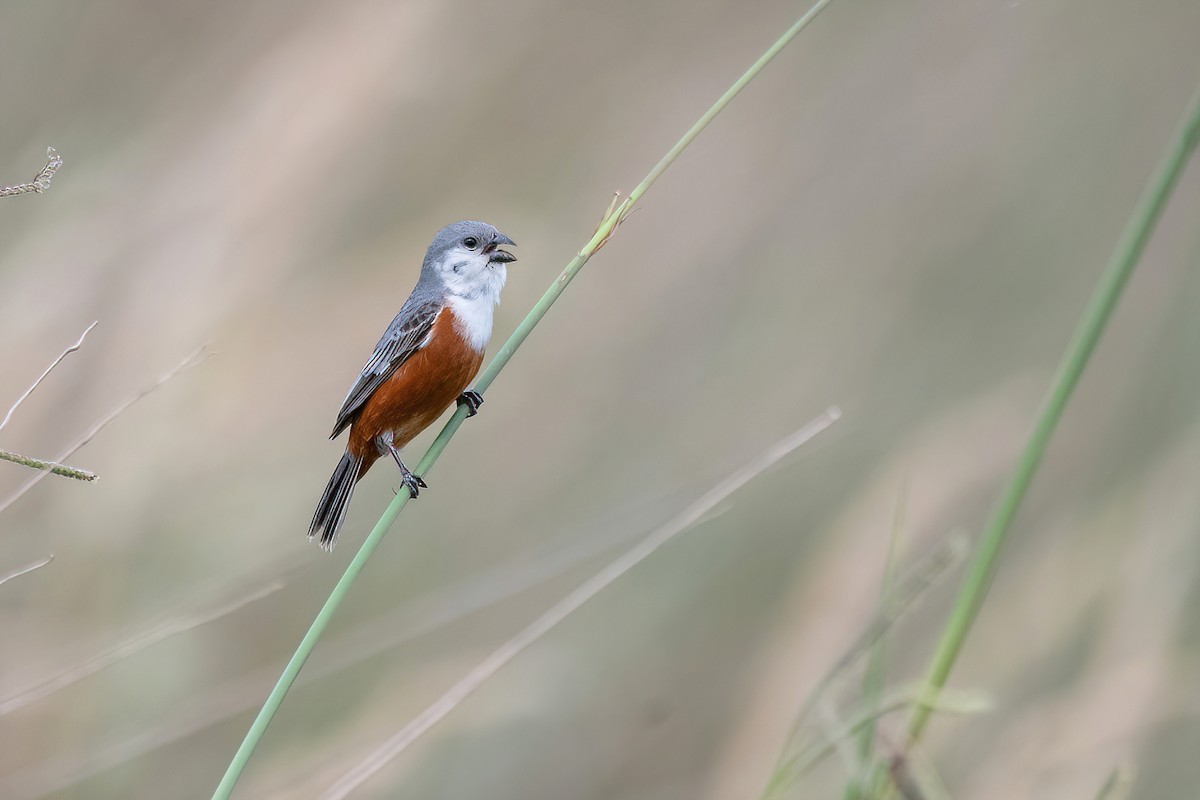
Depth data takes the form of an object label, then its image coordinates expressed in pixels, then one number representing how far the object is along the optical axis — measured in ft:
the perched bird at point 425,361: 19.42
